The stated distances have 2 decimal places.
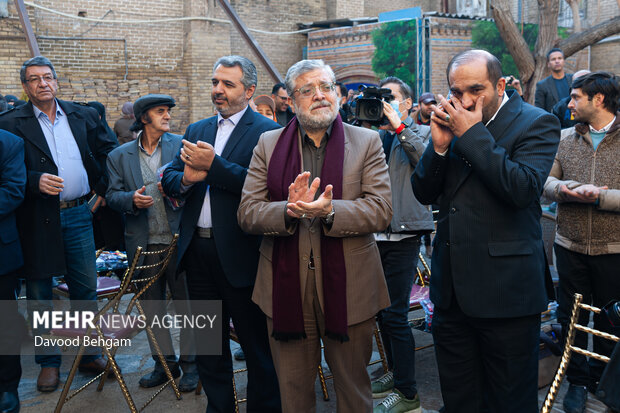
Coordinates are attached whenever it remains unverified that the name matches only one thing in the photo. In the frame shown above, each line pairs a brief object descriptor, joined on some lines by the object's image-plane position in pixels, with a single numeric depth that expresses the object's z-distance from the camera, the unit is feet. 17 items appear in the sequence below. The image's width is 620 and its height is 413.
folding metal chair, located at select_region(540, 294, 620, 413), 7.94
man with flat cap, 13.91
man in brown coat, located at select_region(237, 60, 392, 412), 9.07
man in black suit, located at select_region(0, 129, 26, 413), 12.51
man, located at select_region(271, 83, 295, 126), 24.50
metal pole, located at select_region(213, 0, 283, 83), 36.96
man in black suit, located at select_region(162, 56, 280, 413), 10.93
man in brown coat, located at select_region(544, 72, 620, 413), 11.93
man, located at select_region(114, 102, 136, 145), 33.14
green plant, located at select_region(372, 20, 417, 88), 52.80
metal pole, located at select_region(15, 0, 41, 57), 26.08
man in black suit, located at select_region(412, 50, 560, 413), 8.34
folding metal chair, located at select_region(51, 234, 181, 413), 12.09
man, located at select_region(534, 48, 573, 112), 26.48
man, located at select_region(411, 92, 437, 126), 20.70
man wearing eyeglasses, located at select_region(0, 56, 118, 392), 13.51
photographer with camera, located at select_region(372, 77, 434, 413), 12.22
